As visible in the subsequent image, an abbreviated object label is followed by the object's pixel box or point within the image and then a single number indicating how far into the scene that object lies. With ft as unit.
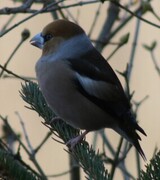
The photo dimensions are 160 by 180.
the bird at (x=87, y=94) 17.07
